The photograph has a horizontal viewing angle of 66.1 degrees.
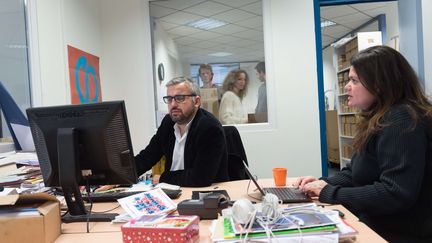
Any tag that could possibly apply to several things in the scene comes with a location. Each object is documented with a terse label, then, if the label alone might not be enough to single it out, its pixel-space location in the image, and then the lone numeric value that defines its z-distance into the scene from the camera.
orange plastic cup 1.67
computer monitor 1.25
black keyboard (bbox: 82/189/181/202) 1.54
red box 0.89
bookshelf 5.00
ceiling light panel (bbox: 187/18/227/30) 3.60
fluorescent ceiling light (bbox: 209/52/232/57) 3.61
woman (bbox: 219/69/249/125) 3.51
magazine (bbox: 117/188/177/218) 1.25
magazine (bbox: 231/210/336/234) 0.90
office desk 1.00
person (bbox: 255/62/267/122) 3.41
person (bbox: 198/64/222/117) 3.56
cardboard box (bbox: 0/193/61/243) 0.99
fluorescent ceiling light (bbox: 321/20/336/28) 5.85
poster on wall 2.85
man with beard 1.85
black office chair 2.17
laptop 1.36
